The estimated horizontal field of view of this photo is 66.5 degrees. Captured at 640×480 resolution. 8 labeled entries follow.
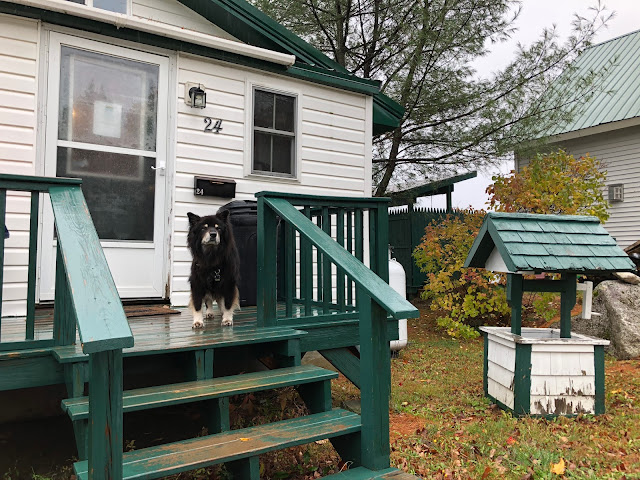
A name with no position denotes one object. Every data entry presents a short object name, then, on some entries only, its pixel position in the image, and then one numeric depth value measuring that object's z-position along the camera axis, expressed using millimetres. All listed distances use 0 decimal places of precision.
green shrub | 7273
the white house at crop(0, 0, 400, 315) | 4305
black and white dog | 3486
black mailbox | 5095
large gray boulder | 5613
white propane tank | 5980
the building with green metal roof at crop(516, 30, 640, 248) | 12398
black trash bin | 4648
